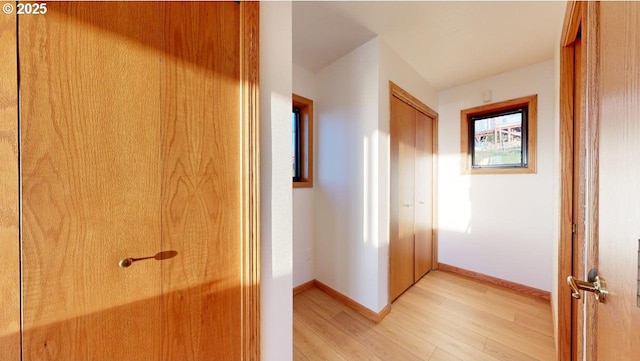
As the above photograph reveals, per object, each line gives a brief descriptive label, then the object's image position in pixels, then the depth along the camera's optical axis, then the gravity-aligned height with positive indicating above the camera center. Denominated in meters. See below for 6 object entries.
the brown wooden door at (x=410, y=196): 2.19 -0.20
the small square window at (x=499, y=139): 2.44 +0.44
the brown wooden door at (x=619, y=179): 0.43 +0.00
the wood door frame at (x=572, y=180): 0.69 -0.02
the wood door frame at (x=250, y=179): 0.95 +0.00
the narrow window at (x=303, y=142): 2.44 +0.40
